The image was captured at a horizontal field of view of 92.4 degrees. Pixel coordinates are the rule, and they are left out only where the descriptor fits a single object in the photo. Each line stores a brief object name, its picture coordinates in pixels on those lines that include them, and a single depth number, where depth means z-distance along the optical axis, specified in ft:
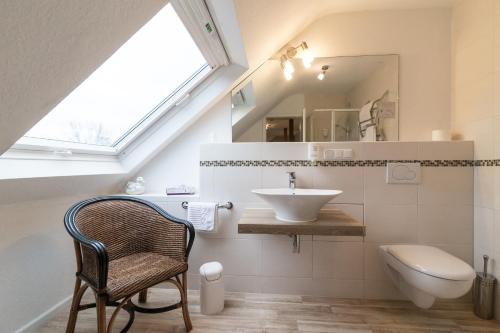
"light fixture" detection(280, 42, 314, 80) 6.64
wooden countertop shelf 4.23
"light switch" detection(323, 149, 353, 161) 5.97
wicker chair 3.83
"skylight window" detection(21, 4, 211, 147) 4.77
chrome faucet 5.80
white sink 4.36
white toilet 4.27
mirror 6.42
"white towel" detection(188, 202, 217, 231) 5.92
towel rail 6.17
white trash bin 5.29
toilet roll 6.10
